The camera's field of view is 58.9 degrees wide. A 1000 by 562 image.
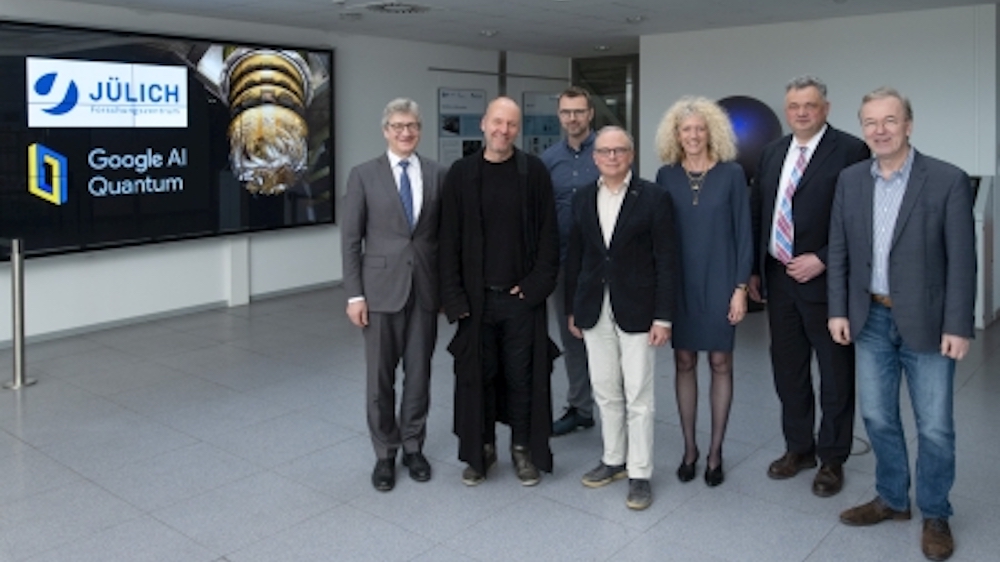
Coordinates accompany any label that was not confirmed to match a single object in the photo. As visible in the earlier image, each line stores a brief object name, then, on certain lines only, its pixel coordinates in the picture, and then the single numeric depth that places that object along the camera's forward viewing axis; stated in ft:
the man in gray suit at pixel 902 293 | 9.43
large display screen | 20.62
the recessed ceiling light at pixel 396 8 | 22.98
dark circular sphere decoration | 26.13
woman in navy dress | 11.25
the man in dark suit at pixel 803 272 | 11.34
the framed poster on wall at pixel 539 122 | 36.65
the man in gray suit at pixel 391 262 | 11.75
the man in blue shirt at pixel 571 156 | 13.04
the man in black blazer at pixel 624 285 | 10.98
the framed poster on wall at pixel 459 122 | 32.68
